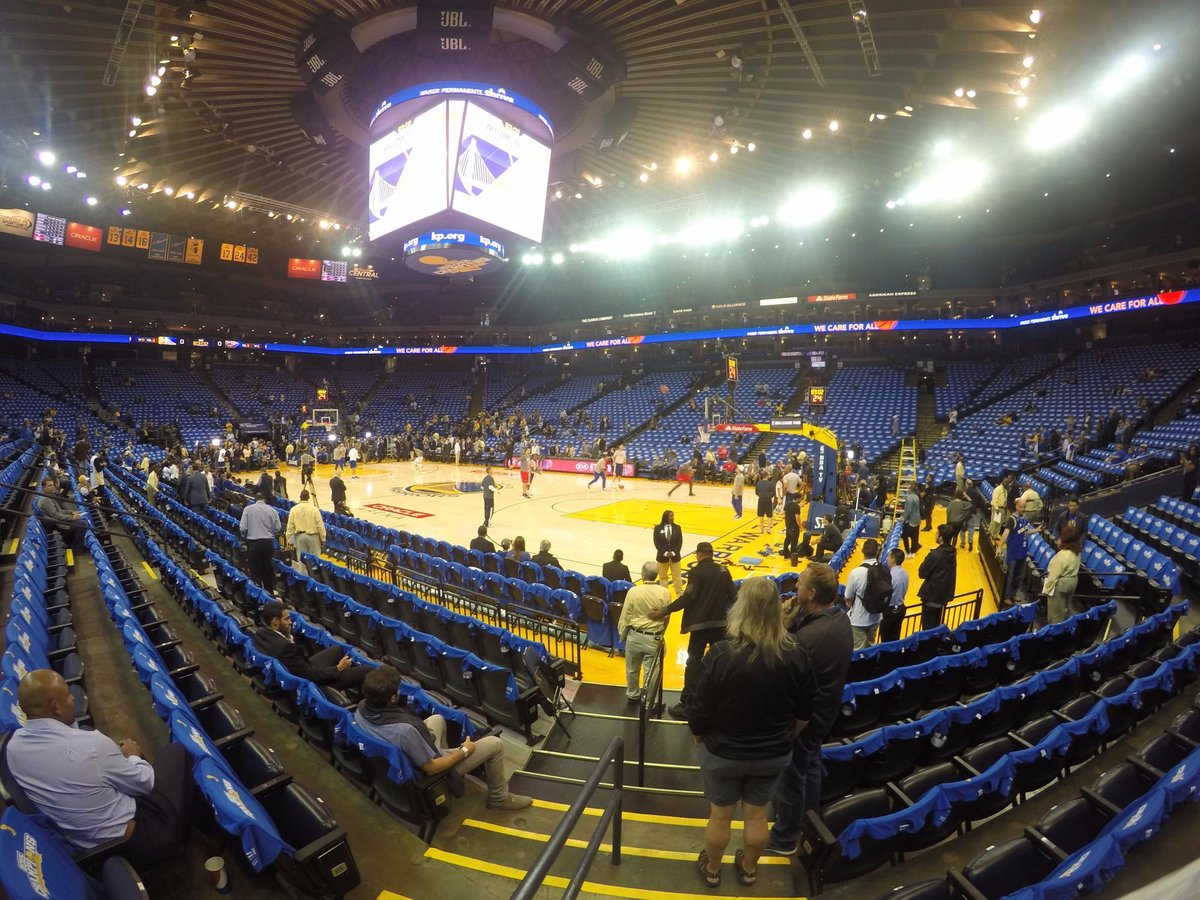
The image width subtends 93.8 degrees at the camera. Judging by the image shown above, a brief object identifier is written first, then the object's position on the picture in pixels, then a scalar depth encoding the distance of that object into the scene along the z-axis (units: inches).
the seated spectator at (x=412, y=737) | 125.6
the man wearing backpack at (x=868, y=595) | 211.9
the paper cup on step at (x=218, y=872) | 101.3
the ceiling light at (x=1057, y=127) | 532.7
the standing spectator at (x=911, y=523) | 442.2
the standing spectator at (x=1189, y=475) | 429.7
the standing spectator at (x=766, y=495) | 500.7
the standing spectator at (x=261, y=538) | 298.5
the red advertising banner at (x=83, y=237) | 1162.6
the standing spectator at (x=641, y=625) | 191.8
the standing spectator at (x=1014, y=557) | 309.0
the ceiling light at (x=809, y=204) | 750.5
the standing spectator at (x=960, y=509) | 412.2
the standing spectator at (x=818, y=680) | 108.0
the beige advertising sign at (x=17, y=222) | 1024.9
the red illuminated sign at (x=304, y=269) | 1502.2
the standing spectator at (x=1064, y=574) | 237.8
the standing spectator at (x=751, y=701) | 95.5
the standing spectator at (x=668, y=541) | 328.5
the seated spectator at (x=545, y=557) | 326.8
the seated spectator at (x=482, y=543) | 360.6
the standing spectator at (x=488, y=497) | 527.2
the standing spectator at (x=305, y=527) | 345.7
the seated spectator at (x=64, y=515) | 351.9
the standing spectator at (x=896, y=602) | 229.6
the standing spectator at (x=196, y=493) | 469.7
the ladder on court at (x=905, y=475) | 569.7
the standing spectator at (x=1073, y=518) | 344.8
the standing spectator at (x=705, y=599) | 186.4
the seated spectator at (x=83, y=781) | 92.7
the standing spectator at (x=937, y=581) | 252.1
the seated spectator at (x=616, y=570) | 305.9
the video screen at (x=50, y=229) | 1095.5
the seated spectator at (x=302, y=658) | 172.7
